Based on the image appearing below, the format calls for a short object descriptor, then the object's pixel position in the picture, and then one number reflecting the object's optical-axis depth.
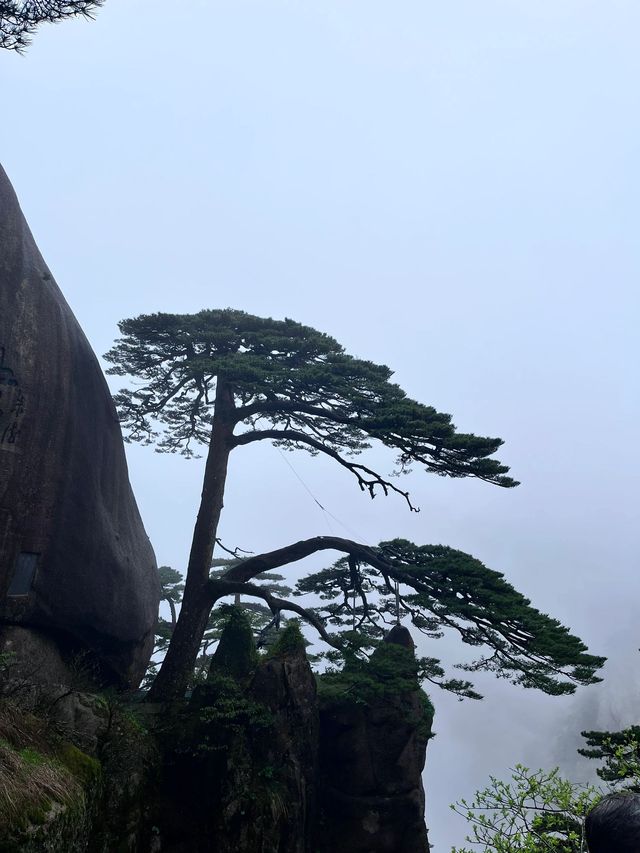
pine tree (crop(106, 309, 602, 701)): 13.86
